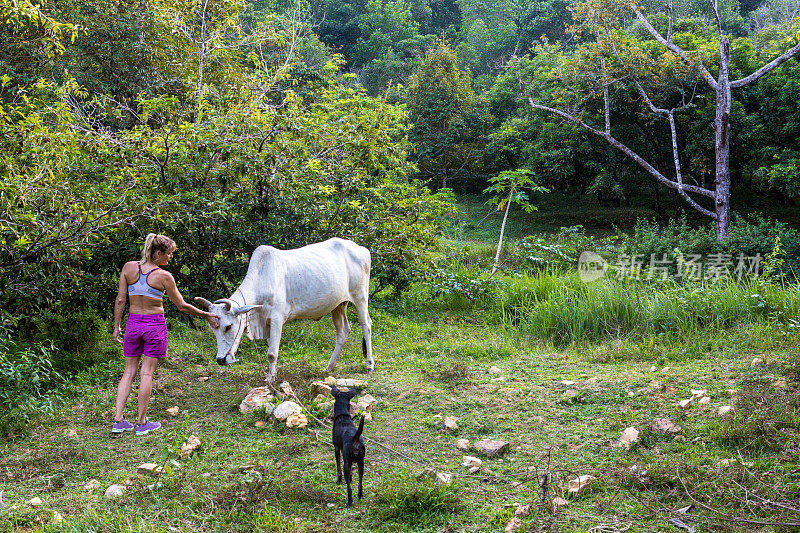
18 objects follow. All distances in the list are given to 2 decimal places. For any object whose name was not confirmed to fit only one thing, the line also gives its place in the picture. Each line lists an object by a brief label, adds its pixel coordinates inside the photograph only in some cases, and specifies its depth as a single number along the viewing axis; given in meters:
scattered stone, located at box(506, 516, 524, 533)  3.38
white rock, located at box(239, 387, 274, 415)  5.31
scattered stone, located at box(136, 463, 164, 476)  4.06
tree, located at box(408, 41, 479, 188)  23.97
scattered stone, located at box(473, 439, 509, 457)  4.46
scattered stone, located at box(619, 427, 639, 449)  4.47
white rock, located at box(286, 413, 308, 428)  4.98
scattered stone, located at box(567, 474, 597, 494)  3.76
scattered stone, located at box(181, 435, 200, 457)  4.46
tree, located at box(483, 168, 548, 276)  11.85
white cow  5.60
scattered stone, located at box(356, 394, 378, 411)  5.39
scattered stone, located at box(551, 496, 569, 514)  3.54
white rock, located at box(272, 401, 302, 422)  5.06
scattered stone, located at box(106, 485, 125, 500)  3.83
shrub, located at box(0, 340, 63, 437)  5.09
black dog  3.60
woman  4.95
